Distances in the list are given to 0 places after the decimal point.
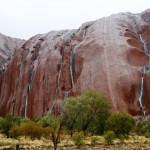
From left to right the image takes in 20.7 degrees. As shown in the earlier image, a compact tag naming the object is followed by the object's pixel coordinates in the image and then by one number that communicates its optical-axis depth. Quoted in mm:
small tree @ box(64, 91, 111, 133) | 59125
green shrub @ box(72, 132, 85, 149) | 40469
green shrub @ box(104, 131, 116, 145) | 43431
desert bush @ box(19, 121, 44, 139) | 49344
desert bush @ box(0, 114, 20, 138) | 59031
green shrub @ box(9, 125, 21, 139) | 49869
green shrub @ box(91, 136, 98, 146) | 43250
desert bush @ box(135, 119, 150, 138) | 58422
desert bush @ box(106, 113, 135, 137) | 55906
